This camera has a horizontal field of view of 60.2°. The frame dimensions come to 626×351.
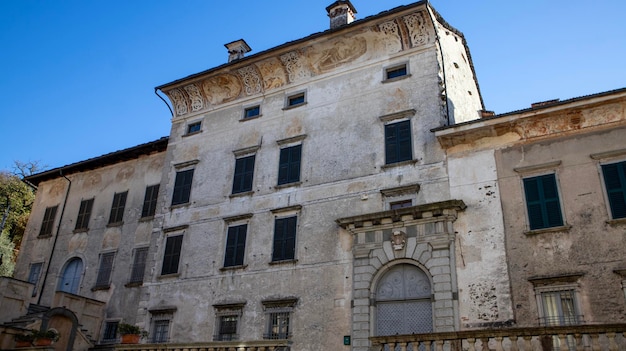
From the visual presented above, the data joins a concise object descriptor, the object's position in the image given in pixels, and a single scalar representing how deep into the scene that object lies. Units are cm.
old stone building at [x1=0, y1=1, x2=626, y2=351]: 1614
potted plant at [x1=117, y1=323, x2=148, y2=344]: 1878
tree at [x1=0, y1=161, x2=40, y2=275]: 4019
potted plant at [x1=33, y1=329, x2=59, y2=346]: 1816
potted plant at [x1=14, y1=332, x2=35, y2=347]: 1800
